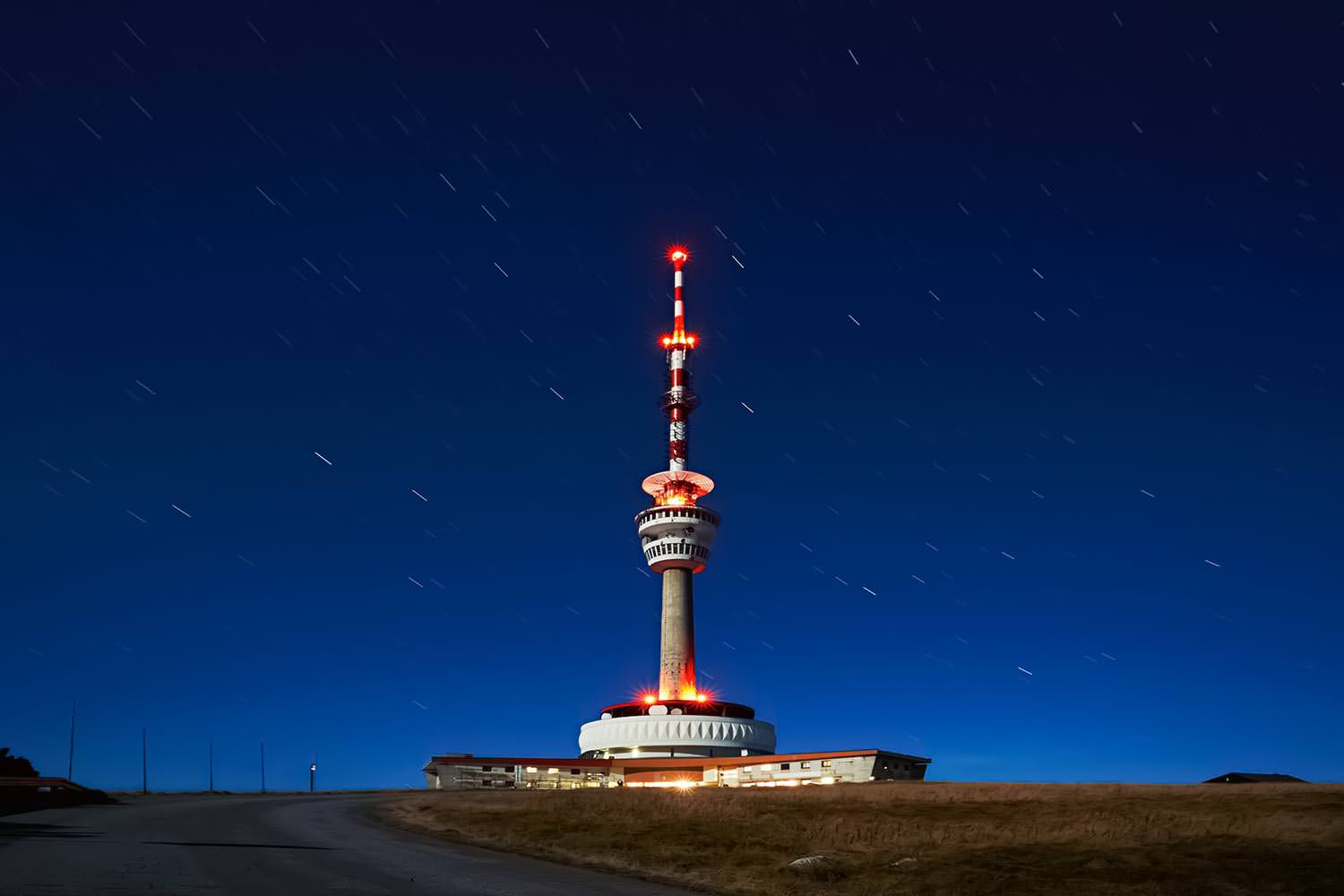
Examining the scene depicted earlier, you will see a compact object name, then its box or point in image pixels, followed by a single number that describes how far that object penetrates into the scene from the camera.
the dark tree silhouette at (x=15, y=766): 86.06
